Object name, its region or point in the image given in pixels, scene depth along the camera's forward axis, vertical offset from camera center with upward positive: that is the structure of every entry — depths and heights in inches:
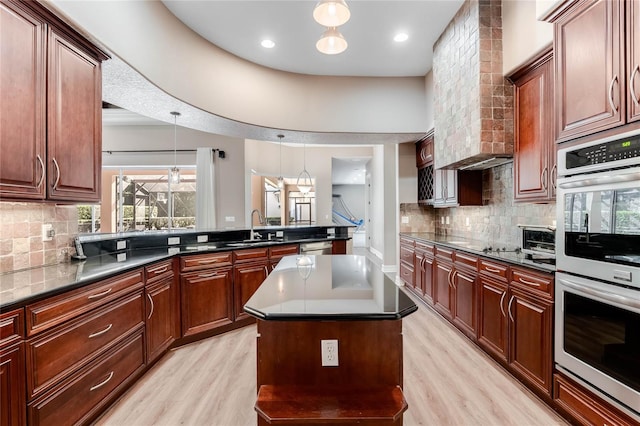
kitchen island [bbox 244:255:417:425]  46.3 -25.0
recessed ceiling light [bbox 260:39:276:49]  131.7 +76.5
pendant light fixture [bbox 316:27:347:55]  80.8 +46.9
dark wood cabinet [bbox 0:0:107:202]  63.4 +25.9
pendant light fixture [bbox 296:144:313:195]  299.9 +42.6
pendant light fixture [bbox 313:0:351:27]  68.7 +47.0
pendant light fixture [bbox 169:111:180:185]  134.6 +44.4
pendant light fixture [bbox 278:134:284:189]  211.2 +21.7
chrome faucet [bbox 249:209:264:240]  161.2 -12.6
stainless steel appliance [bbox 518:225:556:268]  88.7 -10.3
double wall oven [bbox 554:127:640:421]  56.9 -11.8
